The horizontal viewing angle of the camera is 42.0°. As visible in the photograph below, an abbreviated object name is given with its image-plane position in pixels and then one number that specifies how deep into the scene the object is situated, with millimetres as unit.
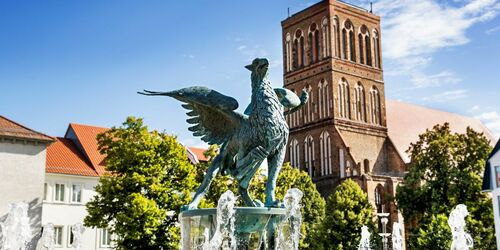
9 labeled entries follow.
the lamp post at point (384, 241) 31253
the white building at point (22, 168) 30625
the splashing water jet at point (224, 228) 8477
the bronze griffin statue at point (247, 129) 9125
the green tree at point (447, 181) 32438
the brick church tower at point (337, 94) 50688
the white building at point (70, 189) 34562
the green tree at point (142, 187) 23891
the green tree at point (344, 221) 34406
